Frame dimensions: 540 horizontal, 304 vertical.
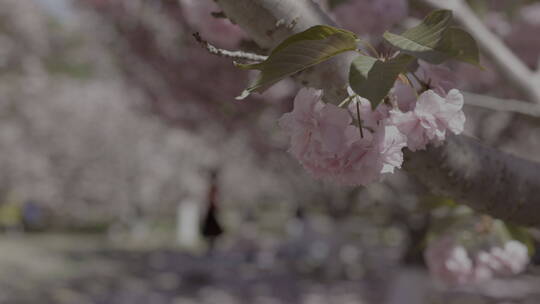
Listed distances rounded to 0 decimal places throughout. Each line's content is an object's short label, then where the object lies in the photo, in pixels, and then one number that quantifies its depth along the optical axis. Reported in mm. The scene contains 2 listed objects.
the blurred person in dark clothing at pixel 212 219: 11117
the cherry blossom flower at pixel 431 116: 906
